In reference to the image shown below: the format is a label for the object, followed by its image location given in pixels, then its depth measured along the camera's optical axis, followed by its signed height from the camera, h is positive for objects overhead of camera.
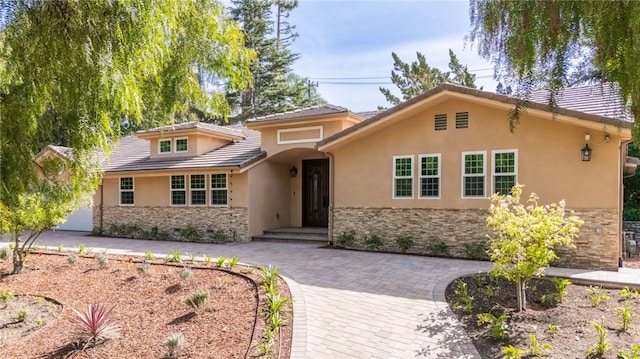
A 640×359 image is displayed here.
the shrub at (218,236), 16.17 -2.32
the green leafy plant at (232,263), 9.70 -2.03
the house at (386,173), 10.60 +0.28
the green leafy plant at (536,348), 5.29 -2.25
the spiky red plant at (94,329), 6.33 -2.45
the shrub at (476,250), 11.61 -2.04
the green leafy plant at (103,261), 10.73 -2.24
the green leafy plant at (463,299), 7.04 -2.22
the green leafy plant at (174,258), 10.86 -2.18
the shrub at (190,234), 16.89 -2.33
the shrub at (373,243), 13.45 -2.11
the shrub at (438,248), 12.29 -2.10
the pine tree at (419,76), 28.46 +7.81
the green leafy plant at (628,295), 7.18 -2.13
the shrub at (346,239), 14.02 -2.07
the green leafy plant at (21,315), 7.68 -2.67
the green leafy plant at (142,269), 9.80 -2.22
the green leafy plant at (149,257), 11.43 -2.25
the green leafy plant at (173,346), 5.73 -2.40
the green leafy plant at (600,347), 5.25 -2.19
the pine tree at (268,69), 33.53 +9.65
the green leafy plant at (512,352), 5.05 -2.21
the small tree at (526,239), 6.46 -0.94
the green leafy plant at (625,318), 6.05 -2.12
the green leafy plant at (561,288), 7.28 -1.95
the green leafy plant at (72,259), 11.37 -2.32
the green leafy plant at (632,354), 4.88 -2.19
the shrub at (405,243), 12.91 -2.02
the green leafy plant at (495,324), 5.88 -2.21
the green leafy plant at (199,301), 7.25 -2.23
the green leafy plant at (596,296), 7.17 -2.14
